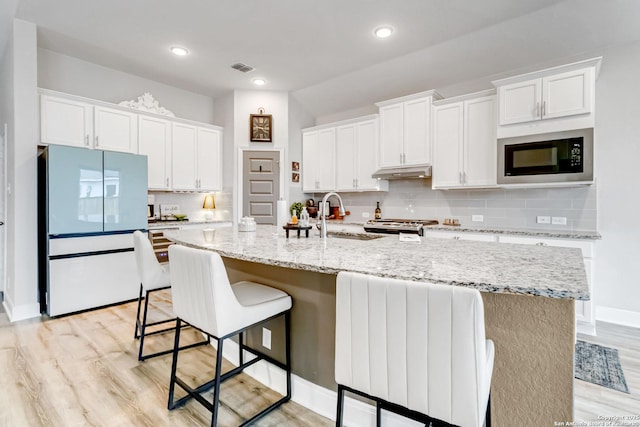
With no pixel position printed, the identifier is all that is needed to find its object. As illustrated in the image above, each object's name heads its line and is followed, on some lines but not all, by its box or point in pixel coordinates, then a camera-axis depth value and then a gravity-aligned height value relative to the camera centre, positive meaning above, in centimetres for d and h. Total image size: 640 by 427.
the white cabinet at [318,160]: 497 +79
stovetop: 375 -21
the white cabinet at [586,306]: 279 -87
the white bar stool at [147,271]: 236 -49
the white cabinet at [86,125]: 343 +98
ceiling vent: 417 +190
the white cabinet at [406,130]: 394 +102
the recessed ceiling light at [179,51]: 372 +189
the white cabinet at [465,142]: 350 +78
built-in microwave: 289 +50
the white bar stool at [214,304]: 147 -50
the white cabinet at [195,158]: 471 +78
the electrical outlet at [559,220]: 330 -12
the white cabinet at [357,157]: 452 +77
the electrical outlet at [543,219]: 339 -11
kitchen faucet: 232 -15
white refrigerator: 319 -19
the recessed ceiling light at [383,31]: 326 +187
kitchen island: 115 -40
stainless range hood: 393 +47
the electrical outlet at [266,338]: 203 -85
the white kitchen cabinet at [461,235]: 329 -29
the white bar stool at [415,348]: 89 -43
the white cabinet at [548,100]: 285 +105
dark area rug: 207 -114
